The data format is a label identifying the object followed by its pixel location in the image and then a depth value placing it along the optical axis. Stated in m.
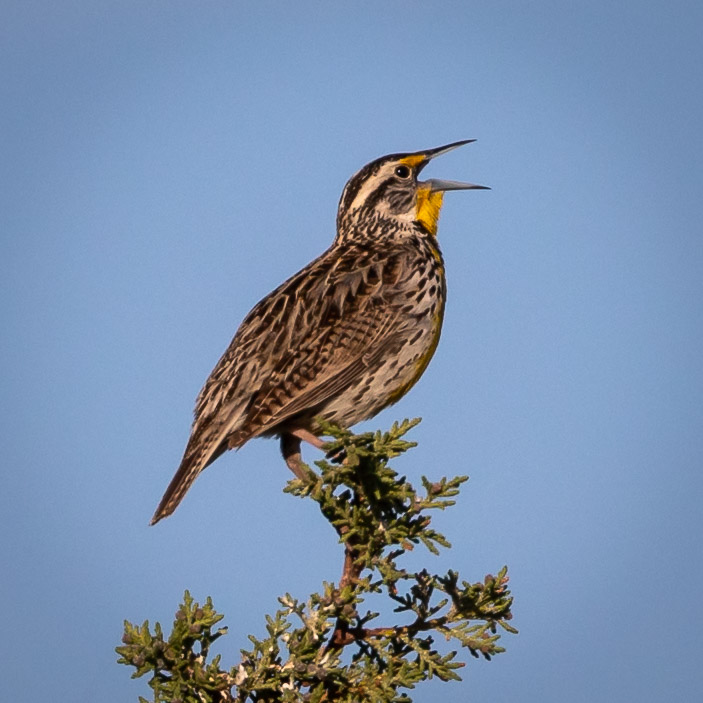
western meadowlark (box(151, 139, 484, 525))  8.41
